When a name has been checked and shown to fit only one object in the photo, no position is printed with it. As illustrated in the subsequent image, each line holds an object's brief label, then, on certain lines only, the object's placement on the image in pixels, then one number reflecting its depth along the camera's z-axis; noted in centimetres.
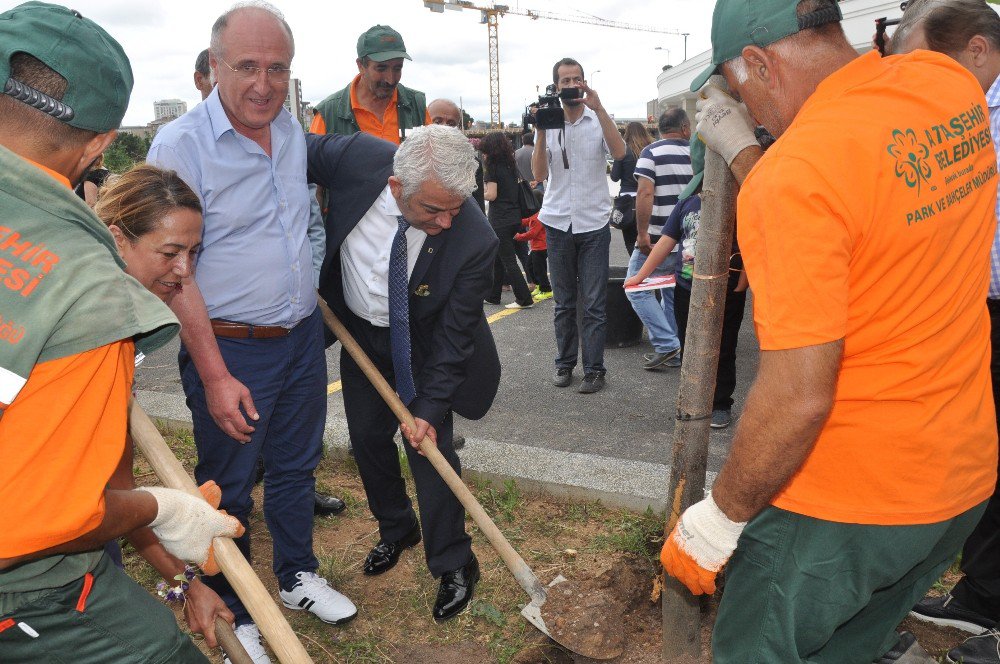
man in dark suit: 271
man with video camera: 532
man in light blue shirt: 254
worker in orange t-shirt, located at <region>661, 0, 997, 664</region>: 140
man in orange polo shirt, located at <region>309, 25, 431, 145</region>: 409
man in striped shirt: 530
